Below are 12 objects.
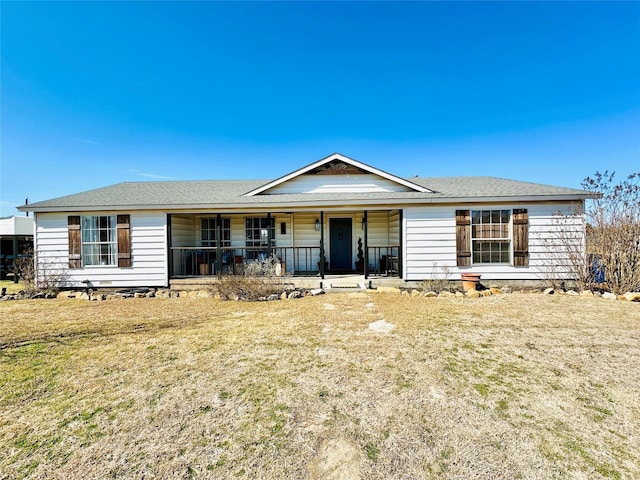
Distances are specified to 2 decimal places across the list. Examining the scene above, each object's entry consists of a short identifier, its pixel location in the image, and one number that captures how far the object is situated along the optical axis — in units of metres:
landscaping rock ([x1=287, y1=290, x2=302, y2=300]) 8.59
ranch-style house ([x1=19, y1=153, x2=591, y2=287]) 9.38
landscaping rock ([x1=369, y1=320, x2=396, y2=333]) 5.51
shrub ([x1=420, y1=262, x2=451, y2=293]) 9.22
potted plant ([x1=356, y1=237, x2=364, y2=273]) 11.98
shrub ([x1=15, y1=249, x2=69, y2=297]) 9.52
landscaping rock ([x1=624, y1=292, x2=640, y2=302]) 7.79
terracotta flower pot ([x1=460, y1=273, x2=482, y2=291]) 9.13
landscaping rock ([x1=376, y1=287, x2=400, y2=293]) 9.13
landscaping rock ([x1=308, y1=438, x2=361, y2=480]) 2.14
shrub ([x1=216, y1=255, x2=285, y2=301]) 8.47
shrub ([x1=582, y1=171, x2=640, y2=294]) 8.34
